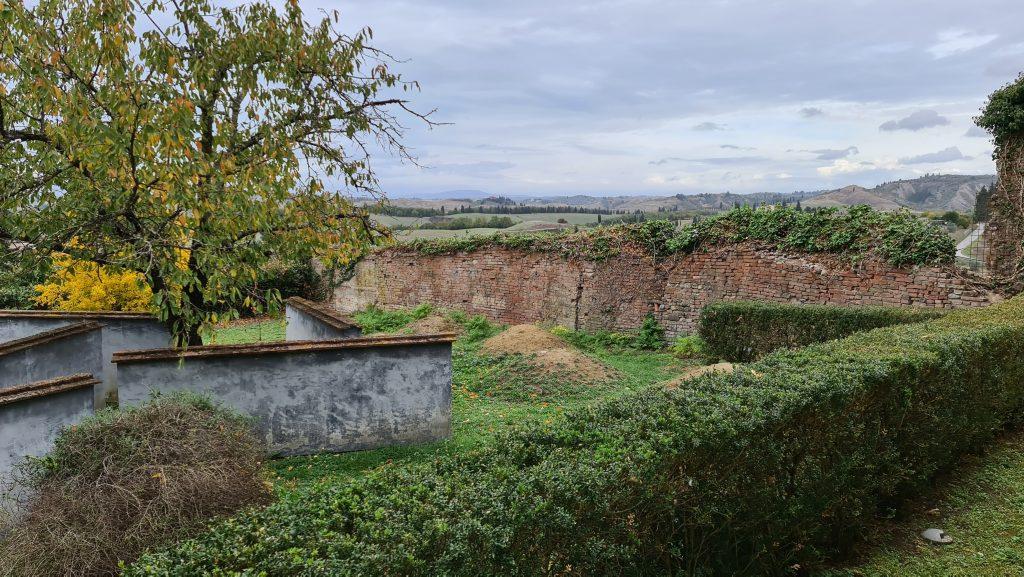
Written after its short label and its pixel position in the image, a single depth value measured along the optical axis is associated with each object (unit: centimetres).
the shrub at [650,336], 1409
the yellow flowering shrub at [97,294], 1310
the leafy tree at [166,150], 575
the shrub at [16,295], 1823
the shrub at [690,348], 1253
